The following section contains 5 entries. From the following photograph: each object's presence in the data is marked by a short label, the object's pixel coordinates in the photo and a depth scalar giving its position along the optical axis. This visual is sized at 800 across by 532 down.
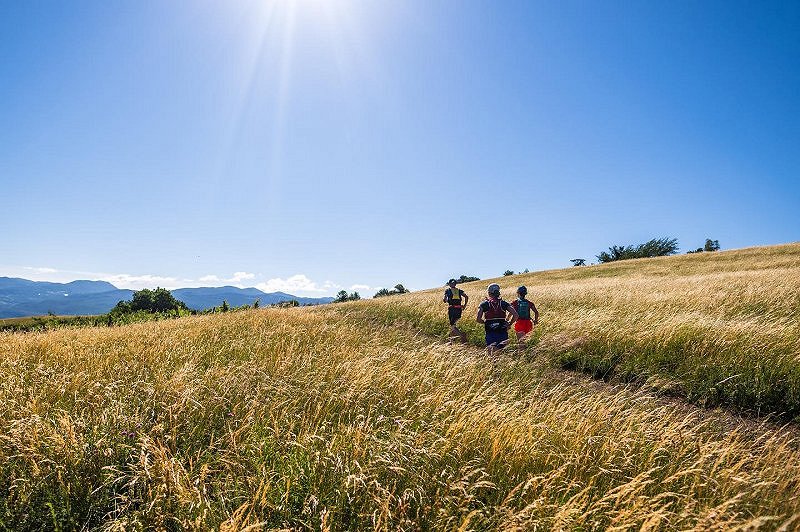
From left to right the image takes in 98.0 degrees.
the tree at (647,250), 77.56
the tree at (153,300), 71.75
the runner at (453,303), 12.90
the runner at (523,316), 9.55
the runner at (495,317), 8.91
